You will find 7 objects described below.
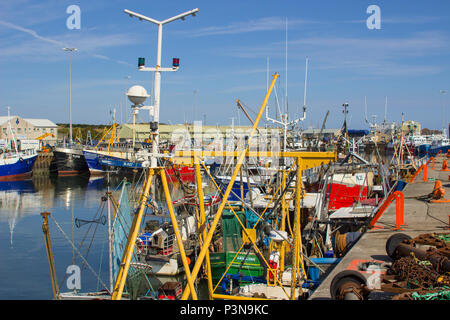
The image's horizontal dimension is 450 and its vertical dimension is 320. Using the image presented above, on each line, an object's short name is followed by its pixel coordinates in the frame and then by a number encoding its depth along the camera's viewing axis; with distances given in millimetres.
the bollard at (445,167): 32125
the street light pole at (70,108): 66312
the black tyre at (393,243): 10106
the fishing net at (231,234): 17312
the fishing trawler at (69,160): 66312
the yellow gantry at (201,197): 7758
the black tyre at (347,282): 7723
